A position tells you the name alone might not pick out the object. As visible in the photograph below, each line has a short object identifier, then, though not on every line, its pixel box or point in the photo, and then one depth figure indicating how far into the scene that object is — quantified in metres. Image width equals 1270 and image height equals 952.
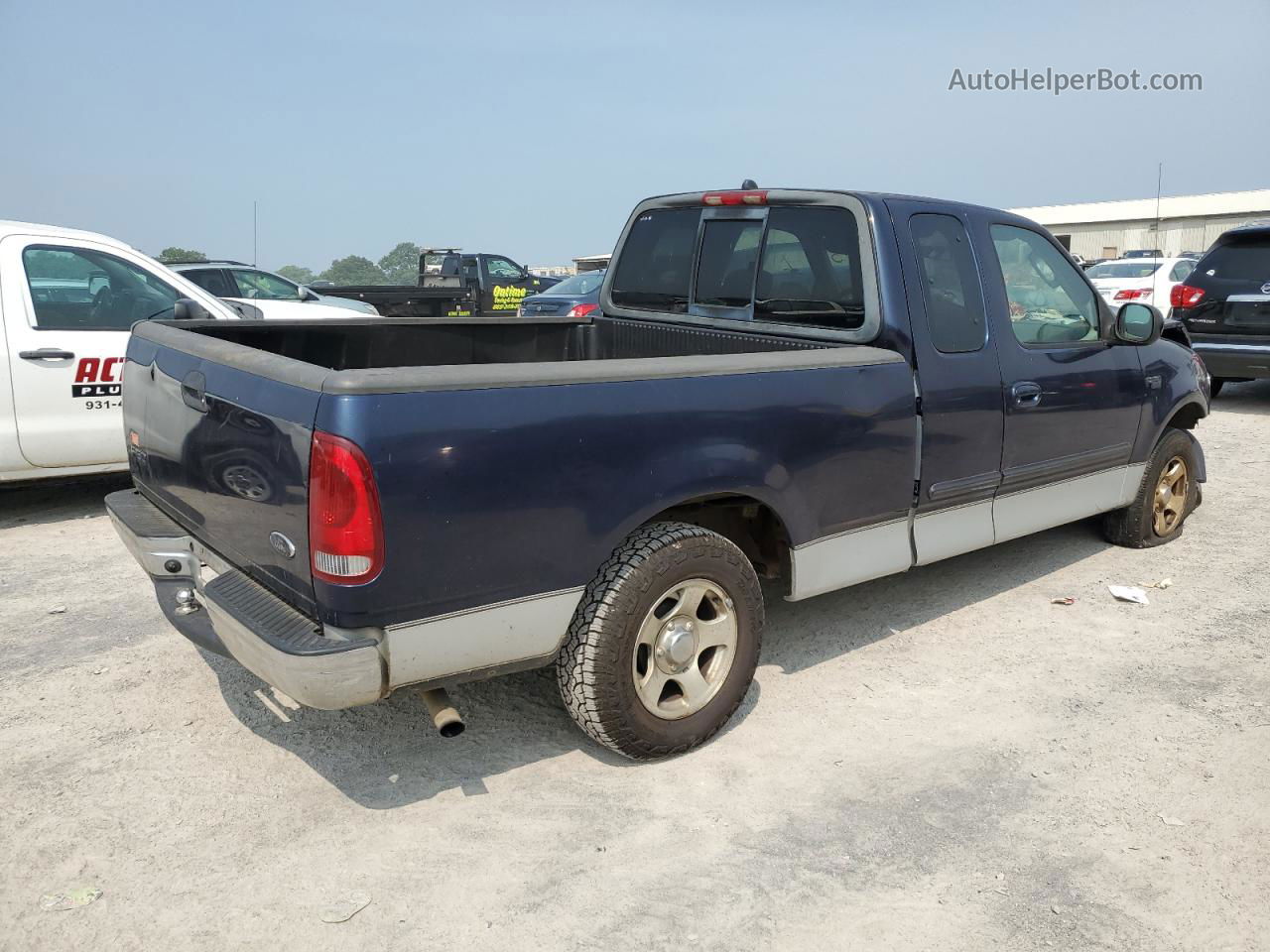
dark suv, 10.62
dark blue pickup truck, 2.82
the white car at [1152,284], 15.91
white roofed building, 62.84
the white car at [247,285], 12.30
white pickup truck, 6.23
